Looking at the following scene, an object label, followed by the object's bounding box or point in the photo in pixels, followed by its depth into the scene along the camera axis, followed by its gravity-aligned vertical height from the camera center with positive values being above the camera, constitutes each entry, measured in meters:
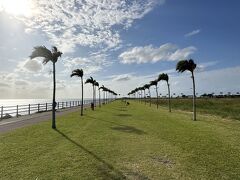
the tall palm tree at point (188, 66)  17.40 +3.28
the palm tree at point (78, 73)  20.23 +2.98
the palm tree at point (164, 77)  30.33 +3.57
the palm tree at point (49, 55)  11.30 +3.00
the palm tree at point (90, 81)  28.52 +2.78
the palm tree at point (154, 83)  38.09 +3.11
